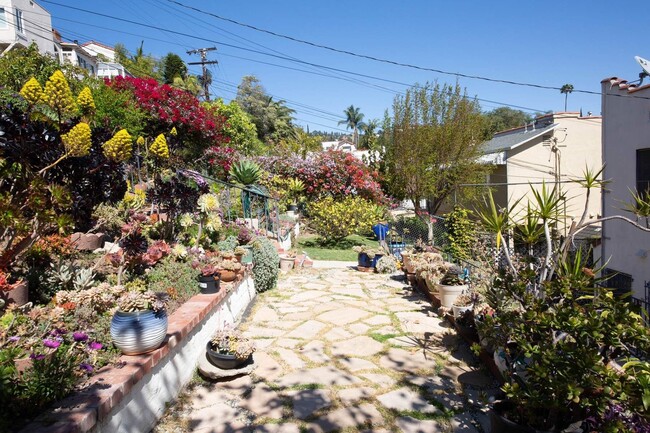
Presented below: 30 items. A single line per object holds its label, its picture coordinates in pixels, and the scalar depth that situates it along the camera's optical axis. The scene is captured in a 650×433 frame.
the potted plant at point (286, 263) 8.81
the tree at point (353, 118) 73.25
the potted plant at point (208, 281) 4.79
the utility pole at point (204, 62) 27.30
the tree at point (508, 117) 50.60
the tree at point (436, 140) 15.67
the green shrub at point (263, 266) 6.88
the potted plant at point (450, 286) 5.62
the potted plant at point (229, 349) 3.86
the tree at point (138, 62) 36.38
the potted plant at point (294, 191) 15.12
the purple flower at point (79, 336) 2.67
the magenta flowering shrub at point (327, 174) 15.60
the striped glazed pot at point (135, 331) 2.95
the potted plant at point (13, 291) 3.27
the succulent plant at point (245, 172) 11.62
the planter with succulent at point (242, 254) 6.36
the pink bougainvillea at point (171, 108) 12.88
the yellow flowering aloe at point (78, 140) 3.15
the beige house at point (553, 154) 15.72
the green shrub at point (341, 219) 12.22
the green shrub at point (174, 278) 4.52
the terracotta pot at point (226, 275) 5.34
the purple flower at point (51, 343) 2.44
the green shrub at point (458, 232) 10.28
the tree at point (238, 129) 18.93
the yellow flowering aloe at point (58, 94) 3.18
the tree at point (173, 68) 35.34
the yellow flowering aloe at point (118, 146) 3.49
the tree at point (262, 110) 37.38
